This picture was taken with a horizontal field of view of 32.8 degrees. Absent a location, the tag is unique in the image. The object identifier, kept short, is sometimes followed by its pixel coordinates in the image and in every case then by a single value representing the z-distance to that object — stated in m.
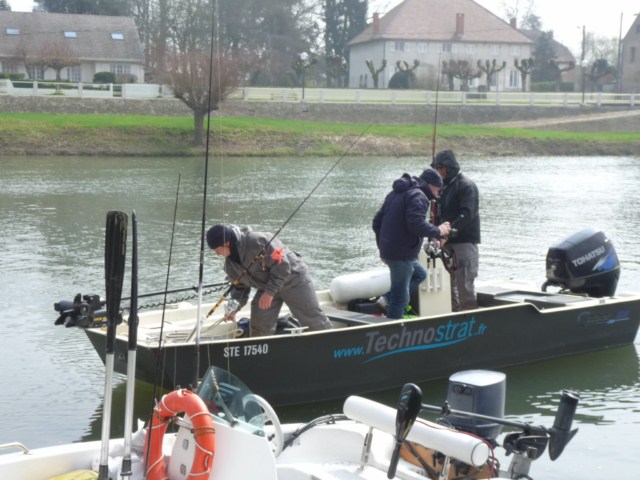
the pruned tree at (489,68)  72.00
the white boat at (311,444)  5.21
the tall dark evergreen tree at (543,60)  89.88
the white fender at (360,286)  10.41
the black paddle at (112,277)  4.71
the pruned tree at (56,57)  58.06
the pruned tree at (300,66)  62.99
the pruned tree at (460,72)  69.19
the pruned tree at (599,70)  76.96
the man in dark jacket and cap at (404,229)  9.61
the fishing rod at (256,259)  8.59
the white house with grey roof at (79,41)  62.12
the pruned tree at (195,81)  41.75
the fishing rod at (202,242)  5.71
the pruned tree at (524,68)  73.50
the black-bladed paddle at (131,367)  4.92
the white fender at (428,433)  5.11
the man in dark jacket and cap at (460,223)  10.41
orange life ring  5.25
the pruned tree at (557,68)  80.69
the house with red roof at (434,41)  80.56
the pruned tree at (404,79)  71.44
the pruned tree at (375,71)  72.38
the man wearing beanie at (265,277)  8.52
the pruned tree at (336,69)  79.88
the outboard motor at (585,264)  11.06
